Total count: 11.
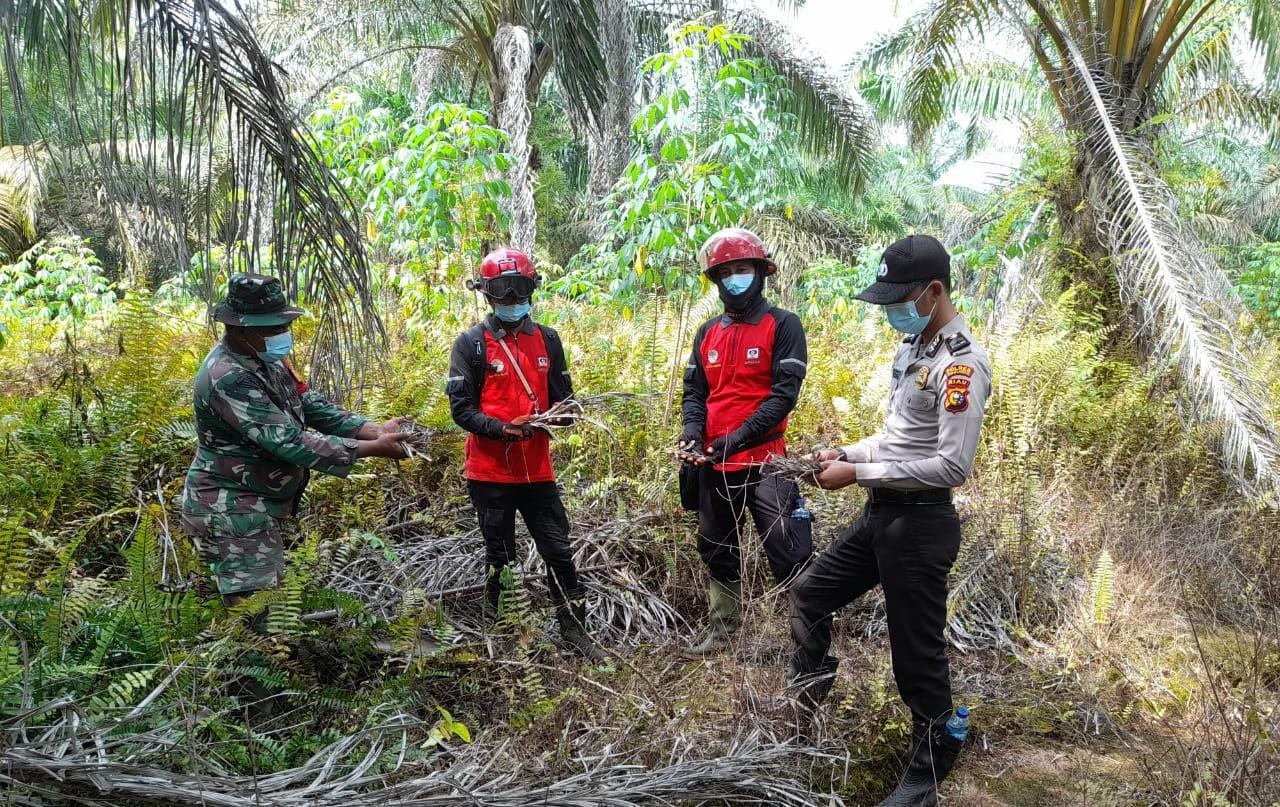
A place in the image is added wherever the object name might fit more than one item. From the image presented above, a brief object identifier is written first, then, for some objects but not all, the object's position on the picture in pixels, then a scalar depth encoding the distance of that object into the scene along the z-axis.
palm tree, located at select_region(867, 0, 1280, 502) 5.39
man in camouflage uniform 3.31
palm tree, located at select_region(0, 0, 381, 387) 3.19
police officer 2.85
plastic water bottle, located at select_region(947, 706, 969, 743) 3.04
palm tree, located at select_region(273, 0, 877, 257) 8.76
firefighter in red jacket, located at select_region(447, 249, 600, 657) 4.20
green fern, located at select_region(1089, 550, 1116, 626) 4.14
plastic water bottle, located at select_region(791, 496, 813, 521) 3.75
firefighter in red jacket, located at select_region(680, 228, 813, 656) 4.20
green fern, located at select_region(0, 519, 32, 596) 3.41
